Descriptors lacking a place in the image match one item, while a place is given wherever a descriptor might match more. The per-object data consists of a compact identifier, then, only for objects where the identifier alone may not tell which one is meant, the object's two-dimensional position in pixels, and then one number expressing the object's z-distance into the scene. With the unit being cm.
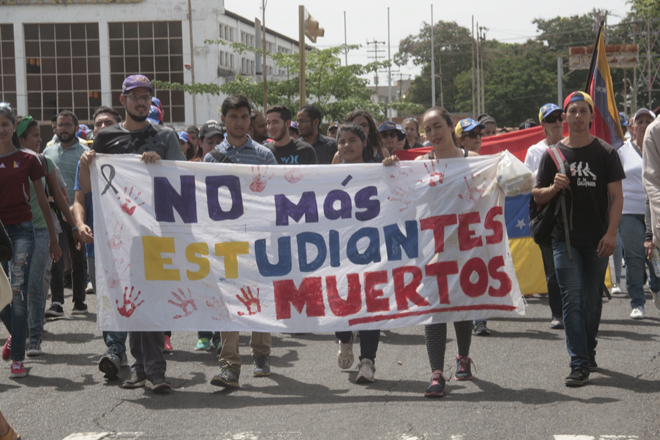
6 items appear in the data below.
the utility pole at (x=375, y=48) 9287
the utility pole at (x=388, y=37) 7829
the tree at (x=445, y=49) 9644
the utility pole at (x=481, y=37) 8276
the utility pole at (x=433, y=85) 7788
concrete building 5278
